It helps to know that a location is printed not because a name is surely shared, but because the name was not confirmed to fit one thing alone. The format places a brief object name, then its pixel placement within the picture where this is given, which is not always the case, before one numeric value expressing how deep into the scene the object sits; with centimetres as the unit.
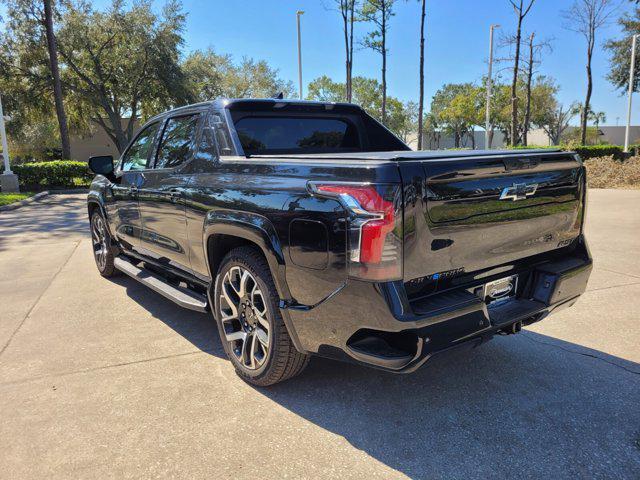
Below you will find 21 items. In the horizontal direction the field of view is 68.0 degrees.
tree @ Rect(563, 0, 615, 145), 3019
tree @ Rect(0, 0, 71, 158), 2223
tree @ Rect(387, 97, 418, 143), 6844
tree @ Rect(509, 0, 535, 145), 2736
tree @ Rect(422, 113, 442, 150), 8181
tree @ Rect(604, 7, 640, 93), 3591
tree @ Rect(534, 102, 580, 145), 6456
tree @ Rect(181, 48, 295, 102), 3188
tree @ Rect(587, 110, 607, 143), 8838
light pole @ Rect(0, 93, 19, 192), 1825
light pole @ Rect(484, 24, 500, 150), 2902
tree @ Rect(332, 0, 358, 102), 2797
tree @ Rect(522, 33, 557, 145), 3126
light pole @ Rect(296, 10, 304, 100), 2603
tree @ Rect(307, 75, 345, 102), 5925
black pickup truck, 227
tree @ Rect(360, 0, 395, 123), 2815
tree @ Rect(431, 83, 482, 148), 6306
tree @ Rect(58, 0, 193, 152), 2686
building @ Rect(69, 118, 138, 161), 5350
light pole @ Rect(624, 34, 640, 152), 2625
